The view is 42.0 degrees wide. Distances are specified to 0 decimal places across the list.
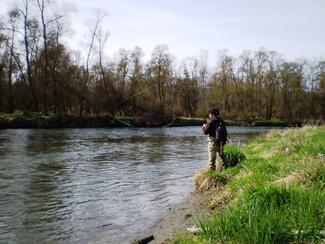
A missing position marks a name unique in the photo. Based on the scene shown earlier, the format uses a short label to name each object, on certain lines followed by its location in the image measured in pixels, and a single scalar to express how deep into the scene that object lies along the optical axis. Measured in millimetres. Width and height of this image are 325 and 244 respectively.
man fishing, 13088
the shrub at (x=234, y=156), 13586
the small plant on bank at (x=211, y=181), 11716
